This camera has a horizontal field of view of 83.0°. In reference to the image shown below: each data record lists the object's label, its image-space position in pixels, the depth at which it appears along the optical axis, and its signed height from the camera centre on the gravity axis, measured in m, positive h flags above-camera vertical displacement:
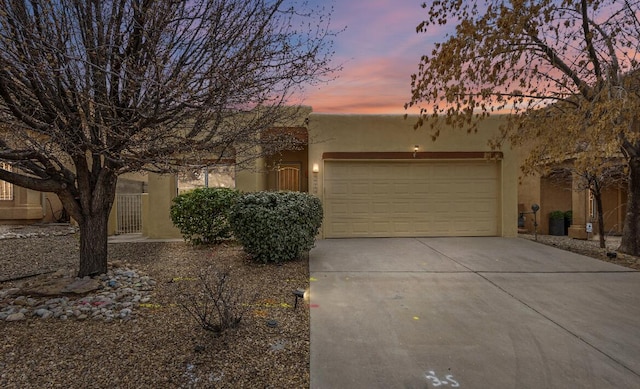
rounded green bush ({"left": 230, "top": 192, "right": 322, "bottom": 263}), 6.41 -0.58
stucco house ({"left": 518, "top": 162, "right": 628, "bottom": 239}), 13.55 -0.42
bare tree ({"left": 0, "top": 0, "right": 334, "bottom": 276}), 4.00 +1.37
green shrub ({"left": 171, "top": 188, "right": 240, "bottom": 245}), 8.27 -0.45
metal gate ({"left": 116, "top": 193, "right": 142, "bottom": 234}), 12.03 -0.66
